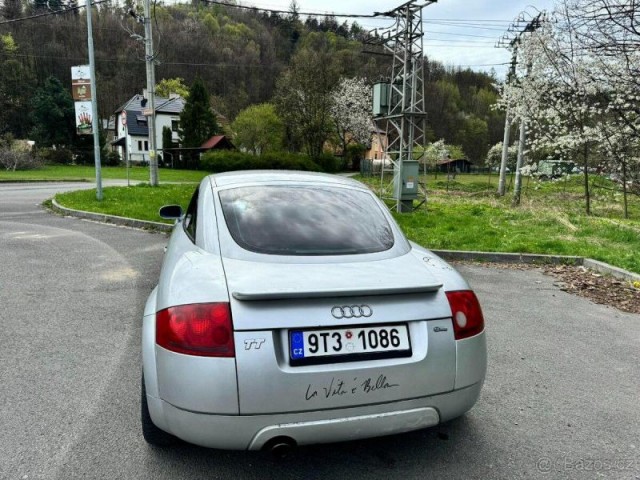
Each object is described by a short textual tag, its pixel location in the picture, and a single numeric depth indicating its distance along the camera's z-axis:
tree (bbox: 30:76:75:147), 49.28
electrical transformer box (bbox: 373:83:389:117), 14.88
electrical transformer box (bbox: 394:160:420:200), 13.70
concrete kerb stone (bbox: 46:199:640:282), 6.84
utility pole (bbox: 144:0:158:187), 18.63
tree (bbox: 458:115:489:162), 77.81
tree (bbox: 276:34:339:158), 50.19
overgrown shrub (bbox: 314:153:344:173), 49.38
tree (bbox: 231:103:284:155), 51.03
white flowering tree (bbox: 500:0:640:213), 8.28
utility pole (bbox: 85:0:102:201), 13.65
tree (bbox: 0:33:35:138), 55.66
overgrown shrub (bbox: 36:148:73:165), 44.25
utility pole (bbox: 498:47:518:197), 20.66
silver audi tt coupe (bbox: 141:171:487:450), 2.01
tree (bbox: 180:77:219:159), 54.12
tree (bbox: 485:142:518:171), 48.17
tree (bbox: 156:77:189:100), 70.00
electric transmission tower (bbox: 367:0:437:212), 13.80
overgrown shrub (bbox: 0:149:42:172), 32.66
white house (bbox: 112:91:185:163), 59.16
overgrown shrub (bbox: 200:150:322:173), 41.31
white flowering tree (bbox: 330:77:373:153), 52.81
